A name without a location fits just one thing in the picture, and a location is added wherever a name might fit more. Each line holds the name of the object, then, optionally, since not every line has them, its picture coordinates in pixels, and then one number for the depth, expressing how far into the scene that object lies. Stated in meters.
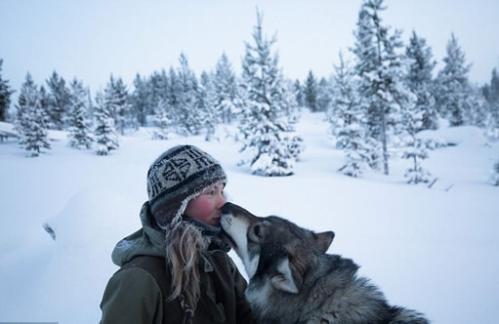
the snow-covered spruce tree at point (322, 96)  70.29
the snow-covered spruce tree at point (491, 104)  35.00
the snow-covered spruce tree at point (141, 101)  73.75
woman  1.74
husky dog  2.22
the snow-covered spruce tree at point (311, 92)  71.80
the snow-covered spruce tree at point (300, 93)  78.81
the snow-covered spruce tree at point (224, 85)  60.38
